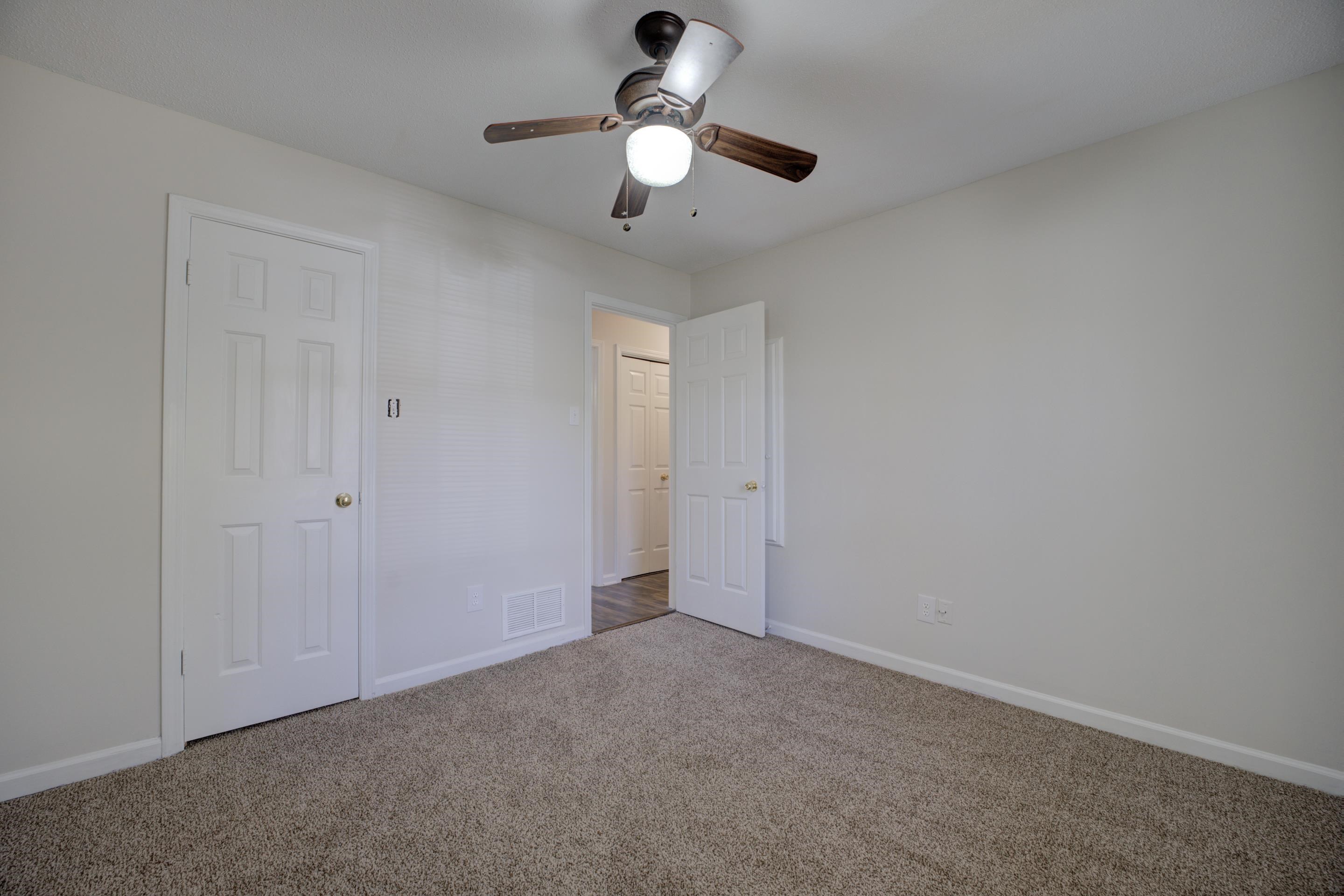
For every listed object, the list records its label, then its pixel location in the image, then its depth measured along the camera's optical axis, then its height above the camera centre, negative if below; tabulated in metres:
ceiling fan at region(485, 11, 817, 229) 1.60 +0.99
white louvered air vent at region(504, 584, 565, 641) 3.08 -0.89
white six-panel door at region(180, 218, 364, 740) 2.17 -0.09
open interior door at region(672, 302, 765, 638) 3.42 -0.08
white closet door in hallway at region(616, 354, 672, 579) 4.98 -0.08
